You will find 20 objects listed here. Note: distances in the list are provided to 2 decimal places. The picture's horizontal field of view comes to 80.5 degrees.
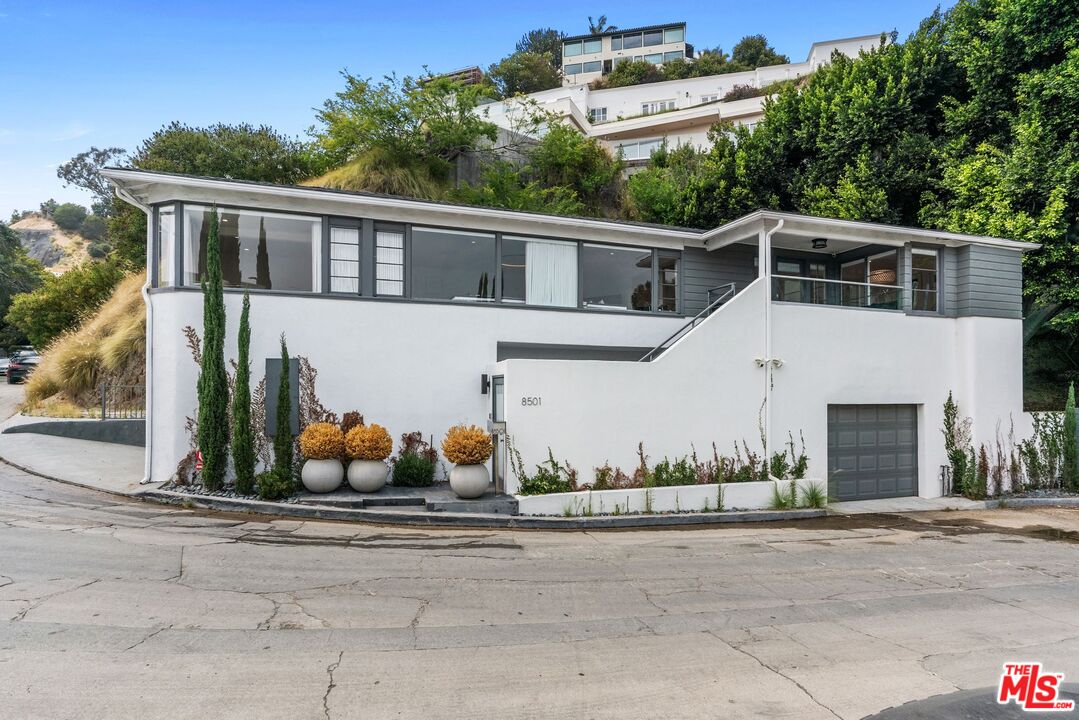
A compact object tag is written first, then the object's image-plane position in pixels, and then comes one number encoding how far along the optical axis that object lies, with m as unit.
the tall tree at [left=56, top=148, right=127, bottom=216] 71.31
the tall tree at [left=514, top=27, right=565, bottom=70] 75.06
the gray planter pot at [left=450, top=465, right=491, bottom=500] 10.19
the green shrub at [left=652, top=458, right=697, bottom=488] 11.27
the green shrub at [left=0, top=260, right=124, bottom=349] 26.69
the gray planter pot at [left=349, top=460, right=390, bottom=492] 10.52
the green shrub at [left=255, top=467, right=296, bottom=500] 10.20
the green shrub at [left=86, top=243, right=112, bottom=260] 67.69
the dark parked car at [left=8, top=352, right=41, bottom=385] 28.05
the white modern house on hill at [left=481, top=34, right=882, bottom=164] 38.84
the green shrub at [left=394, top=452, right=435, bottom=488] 11.44
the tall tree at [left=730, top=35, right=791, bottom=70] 54.44
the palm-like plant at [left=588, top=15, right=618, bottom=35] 75.47
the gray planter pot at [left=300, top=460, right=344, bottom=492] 10.48
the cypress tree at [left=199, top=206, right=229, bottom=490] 10.38
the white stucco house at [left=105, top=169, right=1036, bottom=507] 11.04
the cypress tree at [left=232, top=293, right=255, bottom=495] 10.29
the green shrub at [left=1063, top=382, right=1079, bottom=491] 14.16
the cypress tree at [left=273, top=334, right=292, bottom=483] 10.50
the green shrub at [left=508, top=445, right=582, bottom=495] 10.54
